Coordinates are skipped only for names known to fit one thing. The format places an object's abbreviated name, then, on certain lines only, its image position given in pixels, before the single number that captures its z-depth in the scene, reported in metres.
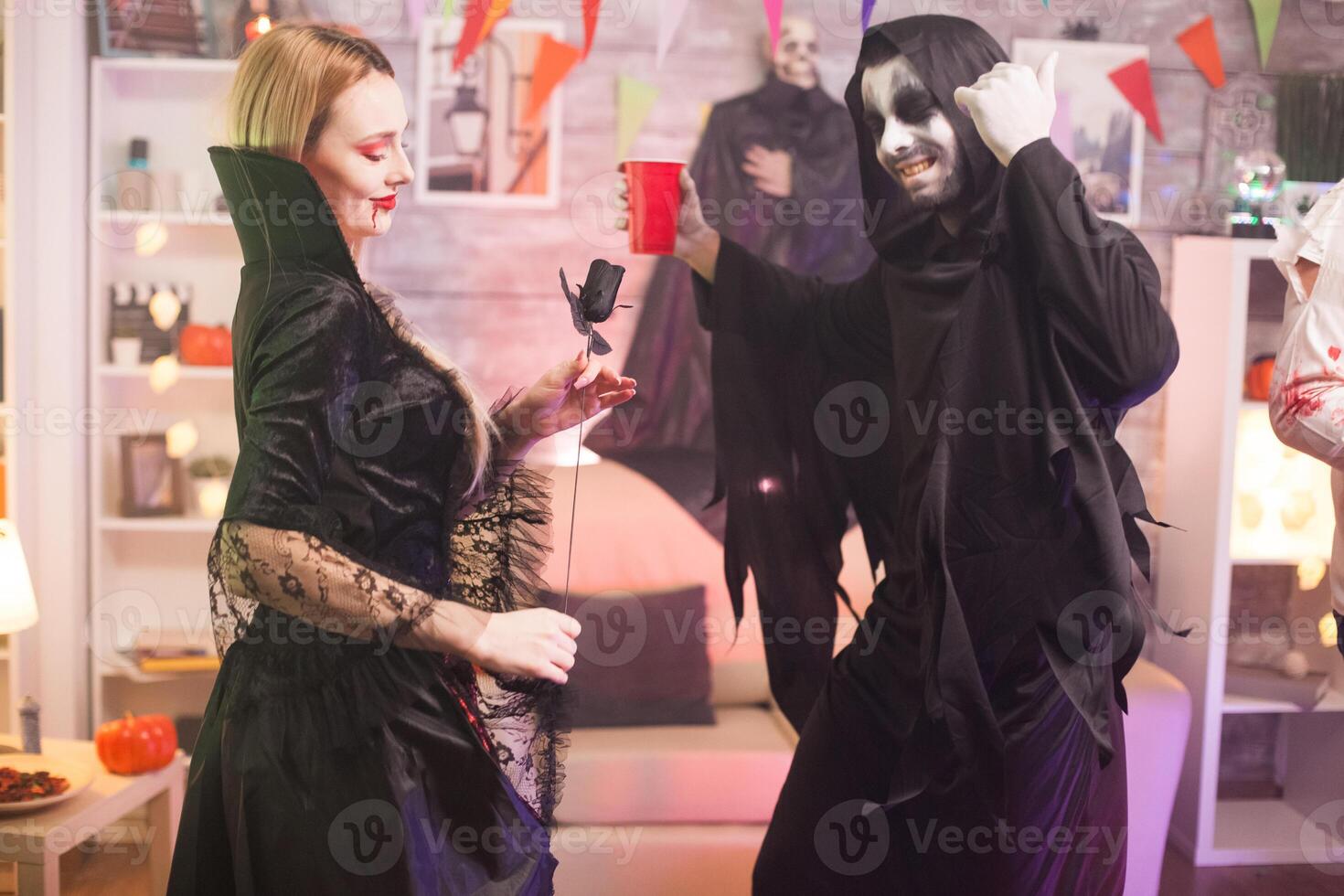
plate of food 2.13
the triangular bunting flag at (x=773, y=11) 2.54
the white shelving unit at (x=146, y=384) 2.89
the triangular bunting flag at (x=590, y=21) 2.84
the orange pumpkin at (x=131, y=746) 2.36
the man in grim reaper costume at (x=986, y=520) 1.74
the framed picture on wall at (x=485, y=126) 2.90
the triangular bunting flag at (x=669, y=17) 2.94
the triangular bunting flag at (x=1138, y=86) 3.03
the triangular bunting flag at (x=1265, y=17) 3.06
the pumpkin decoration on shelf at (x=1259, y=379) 2.89
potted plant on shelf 2.95
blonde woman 1.26
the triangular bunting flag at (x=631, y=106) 2.96
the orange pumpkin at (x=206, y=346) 2.88
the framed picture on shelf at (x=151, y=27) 2.85
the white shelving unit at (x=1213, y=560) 2.79
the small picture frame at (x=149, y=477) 2.94
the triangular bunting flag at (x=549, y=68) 2.91
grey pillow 2.72
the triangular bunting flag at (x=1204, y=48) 3.06
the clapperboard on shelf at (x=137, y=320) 2.92
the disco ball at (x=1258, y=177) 2.84
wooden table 2.08
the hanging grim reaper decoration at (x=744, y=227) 2.96
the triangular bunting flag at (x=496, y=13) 2.86
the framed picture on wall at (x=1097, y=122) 3.01
